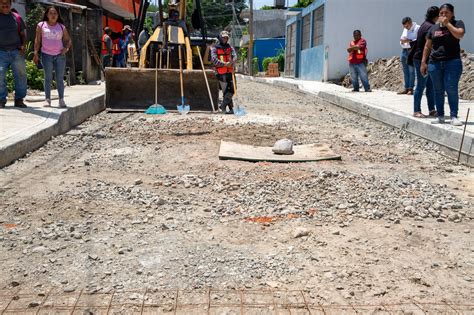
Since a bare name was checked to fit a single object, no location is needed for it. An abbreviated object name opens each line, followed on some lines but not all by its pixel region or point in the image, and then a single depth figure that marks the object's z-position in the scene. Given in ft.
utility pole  111.55
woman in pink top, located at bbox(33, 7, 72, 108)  25.13
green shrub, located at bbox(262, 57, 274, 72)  124.46
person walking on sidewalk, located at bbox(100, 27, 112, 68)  50.21
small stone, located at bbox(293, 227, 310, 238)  10.78
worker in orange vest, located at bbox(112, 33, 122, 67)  50.83
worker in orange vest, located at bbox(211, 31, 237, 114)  29.99
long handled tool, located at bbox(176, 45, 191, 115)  28.58
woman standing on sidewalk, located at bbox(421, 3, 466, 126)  21.24
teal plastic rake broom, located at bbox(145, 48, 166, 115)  28.40
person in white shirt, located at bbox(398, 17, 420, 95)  37.63
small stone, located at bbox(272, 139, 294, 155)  18.22
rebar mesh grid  7.92
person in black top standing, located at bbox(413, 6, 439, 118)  24.76
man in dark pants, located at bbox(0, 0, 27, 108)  24.12
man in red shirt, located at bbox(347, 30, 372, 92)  42.98
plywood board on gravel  17.49
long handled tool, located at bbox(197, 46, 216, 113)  29.65
